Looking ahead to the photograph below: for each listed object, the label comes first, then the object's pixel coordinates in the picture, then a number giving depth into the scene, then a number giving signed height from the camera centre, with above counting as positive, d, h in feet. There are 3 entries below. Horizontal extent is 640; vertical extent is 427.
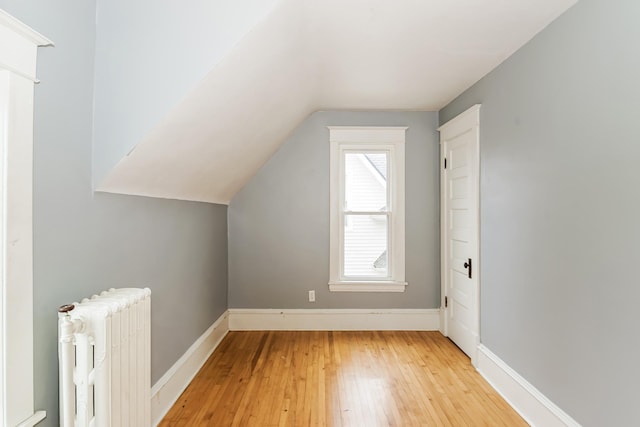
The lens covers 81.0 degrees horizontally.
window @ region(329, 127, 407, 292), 14.11 +0.12
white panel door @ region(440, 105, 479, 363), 10.85 -0.55
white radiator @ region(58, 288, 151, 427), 4.60 -1.98
